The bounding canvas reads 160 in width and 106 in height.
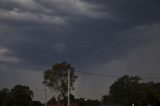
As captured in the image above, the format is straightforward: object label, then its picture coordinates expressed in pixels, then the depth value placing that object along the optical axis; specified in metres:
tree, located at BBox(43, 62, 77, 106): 120.32
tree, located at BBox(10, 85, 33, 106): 140.25
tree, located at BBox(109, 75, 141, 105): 141.12
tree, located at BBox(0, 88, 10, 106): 141.00
